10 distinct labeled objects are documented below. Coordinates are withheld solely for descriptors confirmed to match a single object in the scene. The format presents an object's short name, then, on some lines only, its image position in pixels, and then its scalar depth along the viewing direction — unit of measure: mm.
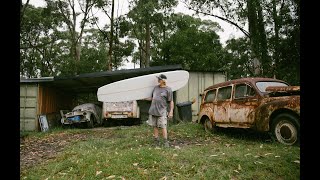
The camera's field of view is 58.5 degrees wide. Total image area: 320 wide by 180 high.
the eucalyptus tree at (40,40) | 28109
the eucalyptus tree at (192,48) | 24250
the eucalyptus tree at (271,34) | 10992
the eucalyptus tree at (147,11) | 22359
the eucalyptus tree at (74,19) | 27453
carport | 13659
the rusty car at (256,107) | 6719
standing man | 7254
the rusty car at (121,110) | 13469
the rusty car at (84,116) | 14094
